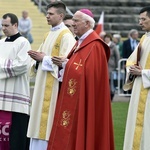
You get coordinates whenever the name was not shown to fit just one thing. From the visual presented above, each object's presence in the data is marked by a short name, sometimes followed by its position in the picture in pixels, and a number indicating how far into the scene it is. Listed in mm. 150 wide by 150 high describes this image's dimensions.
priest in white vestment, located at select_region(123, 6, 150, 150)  11812
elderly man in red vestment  11570
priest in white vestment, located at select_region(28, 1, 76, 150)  12750
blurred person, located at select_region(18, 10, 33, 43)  29547
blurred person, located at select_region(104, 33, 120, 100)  23609
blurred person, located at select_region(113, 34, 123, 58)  28334
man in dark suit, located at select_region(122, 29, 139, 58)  25828
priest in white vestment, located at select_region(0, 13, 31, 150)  13102
